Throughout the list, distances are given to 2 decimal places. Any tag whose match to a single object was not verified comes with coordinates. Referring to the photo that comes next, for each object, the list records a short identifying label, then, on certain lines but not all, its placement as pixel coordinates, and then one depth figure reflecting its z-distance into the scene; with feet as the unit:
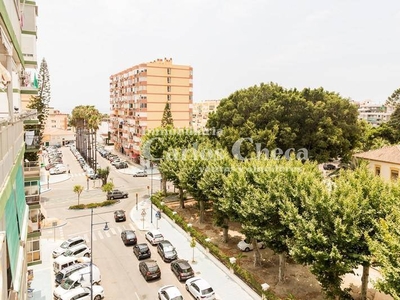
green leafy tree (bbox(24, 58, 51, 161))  222.48
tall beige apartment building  232.73
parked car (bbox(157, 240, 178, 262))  93.26
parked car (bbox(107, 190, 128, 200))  154.92
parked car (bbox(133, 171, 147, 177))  207.31
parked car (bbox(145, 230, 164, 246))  105.19
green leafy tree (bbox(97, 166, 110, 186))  174.26
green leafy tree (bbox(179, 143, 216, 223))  112.47
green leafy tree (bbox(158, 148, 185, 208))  128.47
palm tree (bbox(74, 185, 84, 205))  142.20
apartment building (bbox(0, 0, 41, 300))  26.24
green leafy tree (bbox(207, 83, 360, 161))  142.82
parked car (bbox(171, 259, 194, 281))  82.12
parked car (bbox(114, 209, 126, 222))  125.08
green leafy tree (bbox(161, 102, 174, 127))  225.56
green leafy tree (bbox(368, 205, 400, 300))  41.98
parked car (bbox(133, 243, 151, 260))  93.85
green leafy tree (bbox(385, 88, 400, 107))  267.51
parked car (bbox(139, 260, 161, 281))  81.66
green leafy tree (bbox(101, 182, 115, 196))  150.61
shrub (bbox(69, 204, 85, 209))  141.37
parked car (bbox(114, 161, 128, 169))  232.63
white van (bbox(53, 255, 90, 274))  86.02
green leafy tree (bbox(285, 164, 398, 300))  59.41
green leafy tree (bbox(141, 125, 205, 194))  152.87
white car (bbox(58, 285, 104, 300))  70.74
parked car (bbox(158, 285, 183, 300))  70.33
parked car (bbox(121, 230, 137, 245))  103.91
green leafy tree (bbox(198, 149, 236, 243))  99.09
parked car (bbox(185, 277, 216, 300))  71.67
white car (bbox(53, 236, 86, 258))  95.86
